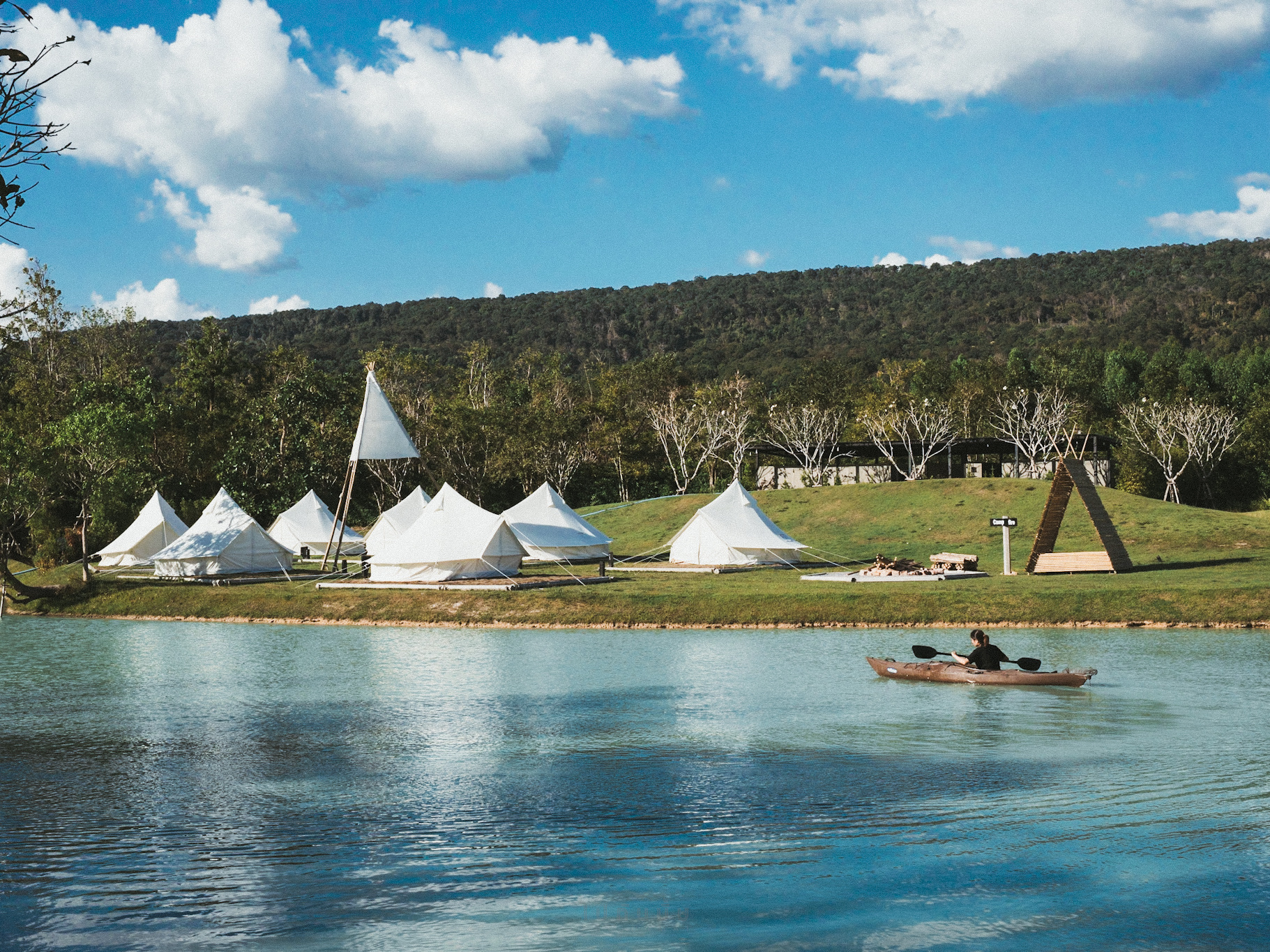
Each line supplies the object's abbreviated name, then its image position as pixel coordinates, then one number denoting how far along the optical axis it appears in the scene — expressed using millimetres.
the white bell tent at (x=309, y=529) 54812
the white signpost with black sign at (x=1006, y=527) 36250
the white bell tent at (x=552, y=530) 45219
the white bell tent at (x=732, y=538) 43938
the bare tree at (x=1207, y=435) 72812
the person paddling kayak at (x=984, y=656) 20609
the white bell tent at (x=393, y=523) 49344
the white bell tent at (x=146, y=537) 50938
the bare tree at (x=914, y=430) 76500
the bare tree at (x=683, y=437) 77562
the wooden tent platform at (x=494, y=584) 35688
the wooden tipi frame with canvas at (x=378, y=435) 44188
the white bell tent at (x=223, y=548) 44219
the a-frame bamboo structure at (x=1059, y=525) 35656
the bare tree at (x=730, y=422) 77750
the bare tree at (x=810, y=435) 77625
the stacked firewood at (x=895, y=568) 37188
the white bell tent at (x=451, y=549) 38531
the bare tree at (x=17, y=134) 8609
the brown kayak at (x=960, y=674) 19656
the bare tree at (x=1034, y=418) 76250
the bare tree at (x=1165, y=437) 72938
